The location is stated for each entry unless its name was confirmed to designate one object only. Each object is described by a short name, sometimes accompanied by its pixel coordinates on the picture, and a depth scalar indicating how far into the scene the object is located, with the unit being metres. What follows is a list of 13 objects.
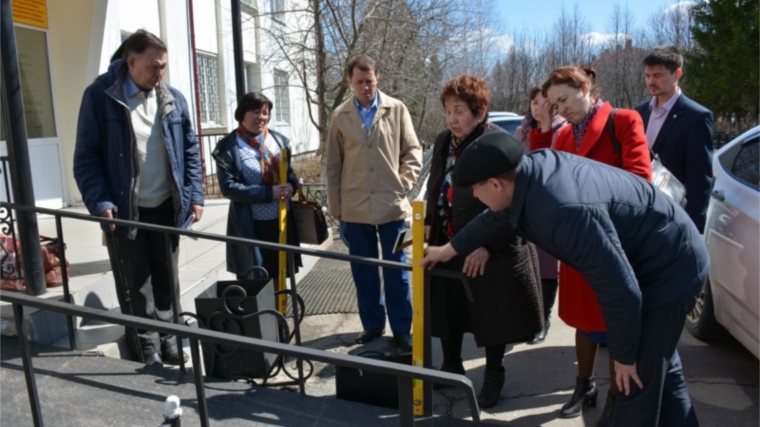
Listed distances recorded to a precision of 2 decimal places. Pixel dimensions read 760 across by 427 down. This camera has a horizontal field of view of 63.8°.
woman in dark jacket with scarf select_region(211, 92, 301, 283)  3.89
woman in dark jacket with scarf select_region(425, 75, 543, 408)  3.02
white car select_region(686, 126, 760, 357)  3.19
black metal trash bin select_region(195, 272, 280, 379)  3.13
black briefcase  2.97
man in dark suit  3.49
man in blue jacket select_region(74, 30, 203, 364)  3.18
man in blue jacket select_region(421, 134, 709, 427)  1.99
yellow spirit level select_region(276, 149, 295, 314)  4.02
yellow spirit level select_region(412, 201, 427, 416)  2.72
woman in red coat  2.80
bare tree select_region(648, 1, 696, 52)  27.34
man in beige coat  3.97
